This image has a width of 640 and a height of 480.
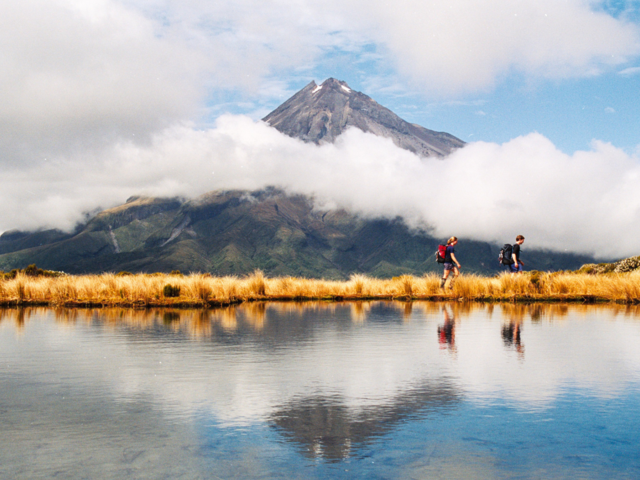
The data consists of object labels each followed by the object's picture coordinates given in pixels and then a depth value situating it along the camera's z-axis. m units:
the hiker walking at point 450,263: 23.52
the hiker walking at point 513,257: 22.61
